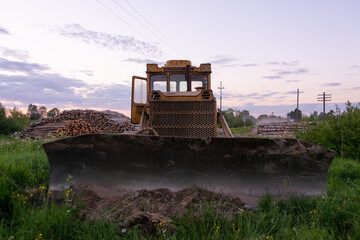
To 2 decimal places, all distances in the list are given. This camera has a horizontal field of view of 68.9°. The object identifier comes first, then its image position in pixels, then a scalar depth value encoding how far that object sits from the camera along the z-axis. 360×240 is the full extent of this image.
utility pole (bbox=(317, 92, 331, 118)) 52.84
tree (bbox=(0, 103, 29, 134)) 16.92
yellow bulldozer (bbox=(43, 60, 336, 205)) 3.40
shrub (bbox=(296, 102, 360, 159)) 7.30
